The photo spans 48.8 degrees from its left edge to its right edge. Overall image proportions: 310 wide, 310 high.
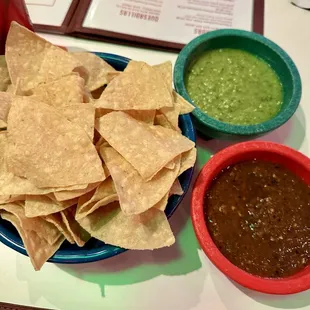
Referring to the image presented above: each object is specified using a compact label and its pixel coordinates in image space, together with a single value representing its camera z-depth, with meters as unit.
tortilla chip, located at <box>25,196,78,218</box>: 0.24
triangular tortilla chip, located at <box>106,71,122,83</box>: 0.28
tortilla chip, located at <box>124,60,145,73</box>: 0.28
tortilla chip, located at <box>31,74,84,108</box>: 0.26
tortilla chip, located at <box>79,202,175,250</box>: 0.24
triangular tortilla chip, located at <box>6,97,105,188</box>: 0.24
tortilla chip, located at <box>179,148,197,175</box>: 0.25
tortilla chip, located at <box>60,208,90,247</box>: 0.24
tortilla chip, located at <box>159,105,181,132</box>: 0.27
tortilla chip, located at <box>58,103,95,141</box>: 0.25
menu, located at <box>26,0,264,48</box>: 0.37
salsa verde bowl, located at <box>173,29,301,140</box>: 0.29
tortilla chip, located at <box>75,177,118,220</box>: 0.24
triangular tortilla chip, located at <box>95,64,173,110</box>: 0.26
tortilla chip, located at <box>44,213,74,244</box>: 0.24
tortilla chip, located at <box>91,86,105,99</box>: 0.30
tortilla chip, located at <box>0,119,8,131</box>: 0.26
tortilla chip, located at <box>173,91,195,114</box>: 0.27
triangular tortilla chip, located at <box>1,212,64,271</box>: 0.23
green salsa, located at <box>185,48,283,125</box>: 0.32
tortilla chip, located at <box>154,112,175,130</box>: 0.27
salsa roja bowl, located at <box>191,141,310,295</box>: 0.25
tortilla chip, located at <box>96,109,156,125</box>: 0.27
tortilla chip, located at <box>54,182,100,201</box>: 0.23
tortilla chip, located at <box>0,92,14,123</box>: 0.25
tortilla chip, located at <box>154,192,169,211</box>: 0.24
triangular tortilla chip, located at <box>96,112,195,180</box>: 0.24
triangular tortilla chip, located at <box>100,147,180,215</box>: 0.23
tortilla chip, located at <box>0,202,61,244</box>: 0.24
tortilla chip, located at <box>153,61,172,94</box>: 0.28
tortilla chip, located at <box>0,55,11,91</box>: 0.28
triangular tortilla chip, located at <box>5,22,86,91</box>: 0.27
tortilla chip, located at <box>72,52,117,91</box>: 0.29
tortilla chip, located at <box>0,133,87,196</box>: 0.24
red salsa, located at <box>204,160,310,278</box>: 0.26
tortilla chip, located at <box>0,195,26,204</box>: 0.24
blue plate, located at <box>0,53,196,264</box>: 0.25
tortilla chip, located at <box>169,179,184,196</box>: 0.25
